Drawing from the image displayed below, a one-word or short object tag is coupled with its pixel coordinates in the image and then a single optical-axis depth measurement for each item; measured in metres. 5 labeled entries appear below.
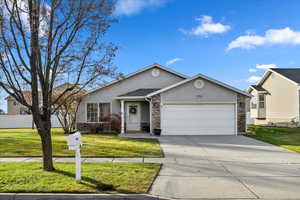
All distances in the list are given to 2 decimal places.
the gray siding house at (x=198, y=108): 13.89
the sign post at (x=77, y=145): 4.55
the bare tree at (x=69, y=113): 15.69
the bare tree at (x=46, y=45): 5.12
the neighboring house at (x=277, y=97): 19.39
